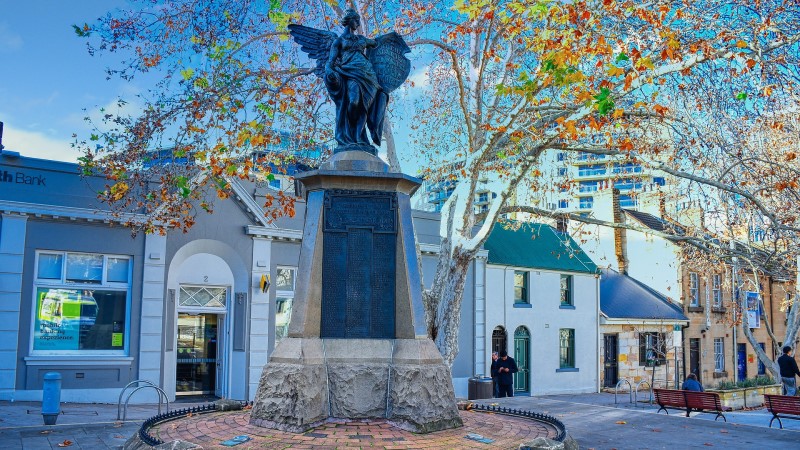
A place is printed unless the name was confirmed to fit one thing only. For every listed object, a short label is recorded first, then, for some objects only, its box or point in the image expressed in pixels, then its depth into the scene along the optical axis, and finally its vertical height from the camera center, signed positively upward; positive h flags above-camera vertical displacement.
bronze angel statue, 9.12 +3.01
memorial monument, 8.04 +0.26
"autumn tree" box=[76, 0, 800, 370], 13.01 +4.45
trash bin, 19.39 -1.94
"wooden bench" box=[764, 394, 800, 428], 15.02 -1.75
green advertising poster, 16.45 -0.24
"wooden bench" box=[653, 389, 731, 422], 16.56 -1.90
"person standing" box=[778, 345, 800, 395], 19.72 -1.24
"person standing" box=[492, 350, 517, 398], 20.94 -1.60
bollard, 11.93 -1.48
